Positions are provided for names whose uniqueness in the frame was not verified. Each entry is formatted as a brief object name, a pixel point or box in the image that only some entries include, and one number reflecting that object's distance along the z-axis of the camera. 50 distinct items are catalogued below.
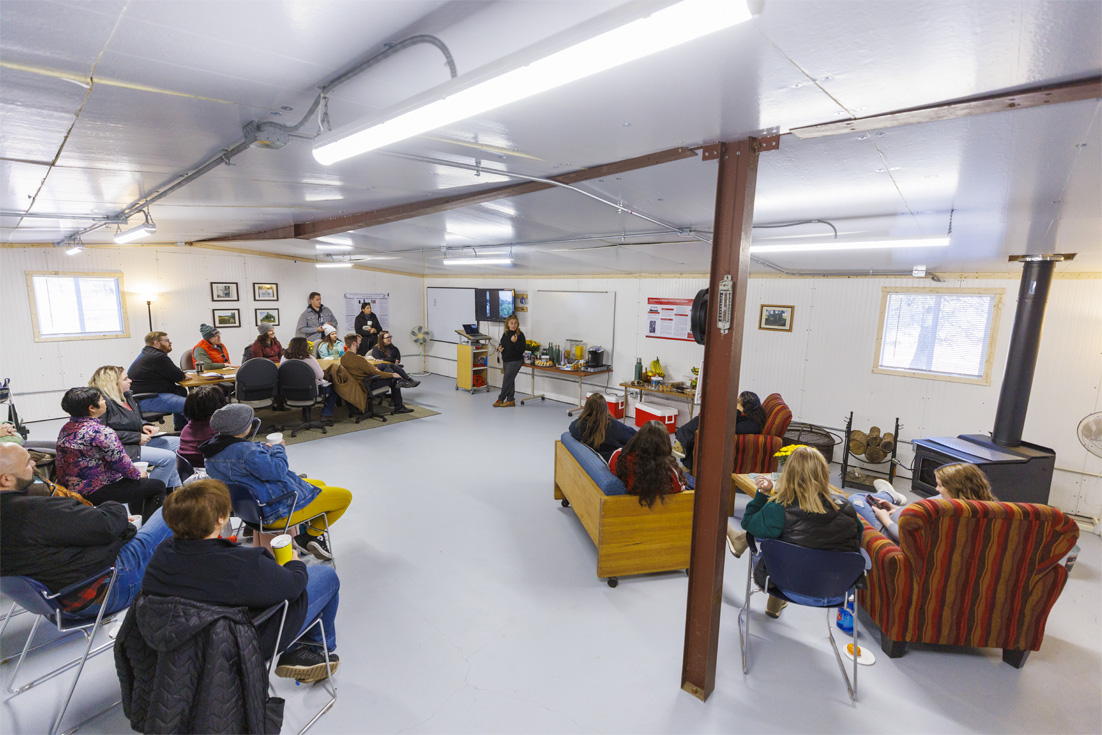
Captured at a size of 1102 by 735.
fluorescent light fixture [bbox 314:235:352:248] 6.76
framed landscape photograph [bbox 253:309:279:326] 9.05
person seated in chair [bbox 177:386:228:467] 3.42
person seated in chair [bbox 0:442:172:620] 1.97
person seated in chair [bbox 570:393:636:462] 3.98
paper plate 2.69
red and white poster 7.10
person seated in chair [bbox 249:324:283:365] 6.80
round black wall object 2.38
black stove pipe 4.14
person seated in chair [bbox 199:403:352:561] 2.84
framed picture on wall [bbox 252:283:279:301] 8.97
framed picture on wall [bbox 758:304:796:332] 6.28
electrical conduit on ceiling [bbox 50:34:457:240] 1.38
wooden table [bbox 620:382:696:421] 6.76
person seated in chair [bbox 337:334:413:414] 6.77
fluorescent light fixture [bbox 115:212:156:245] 4.48
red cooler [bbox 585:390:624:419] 7.28
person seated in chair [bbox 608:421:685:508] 3.16
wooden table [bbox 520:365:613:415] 7.82
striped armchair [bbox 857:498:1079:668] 2.44
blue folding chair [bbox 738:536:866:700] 2.39
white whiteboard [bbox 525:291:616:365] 8.07
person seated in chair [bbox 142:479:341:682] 1.68
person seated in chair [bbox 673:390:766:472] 4.61
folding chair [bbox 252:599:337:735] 1.88
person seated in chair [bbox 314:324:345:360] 7.77
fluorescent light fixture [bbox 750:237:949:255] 3.32
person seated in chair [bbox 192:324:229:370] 6.56
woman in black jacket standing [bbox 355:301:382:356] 8.88
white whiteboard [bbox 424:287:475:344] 9.95
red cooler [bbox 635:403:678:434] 6.57
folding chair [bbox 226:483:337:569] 2.89
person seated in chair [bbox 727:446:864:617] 2.40
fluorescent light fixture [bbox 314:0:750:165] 0.87
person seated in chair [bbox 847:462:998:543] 2.61
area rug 6.28
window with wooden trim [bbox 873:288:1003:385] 5.04
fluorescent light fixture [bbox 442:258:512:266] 6.80
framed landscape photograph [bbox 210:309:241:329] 8.52
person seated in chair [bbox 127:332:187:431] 5.26
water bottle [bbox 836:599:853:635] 2.93
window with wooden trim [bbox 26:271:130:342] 6.76
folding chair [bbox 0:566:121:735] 2.03
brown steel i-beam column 2.18
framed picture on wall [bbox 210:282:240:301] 8.44
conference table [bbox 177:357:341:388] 5.79
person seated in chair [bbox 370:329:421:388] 7.68
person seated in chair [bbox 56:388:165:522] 2.96
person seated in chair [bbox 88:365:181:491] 3.71
